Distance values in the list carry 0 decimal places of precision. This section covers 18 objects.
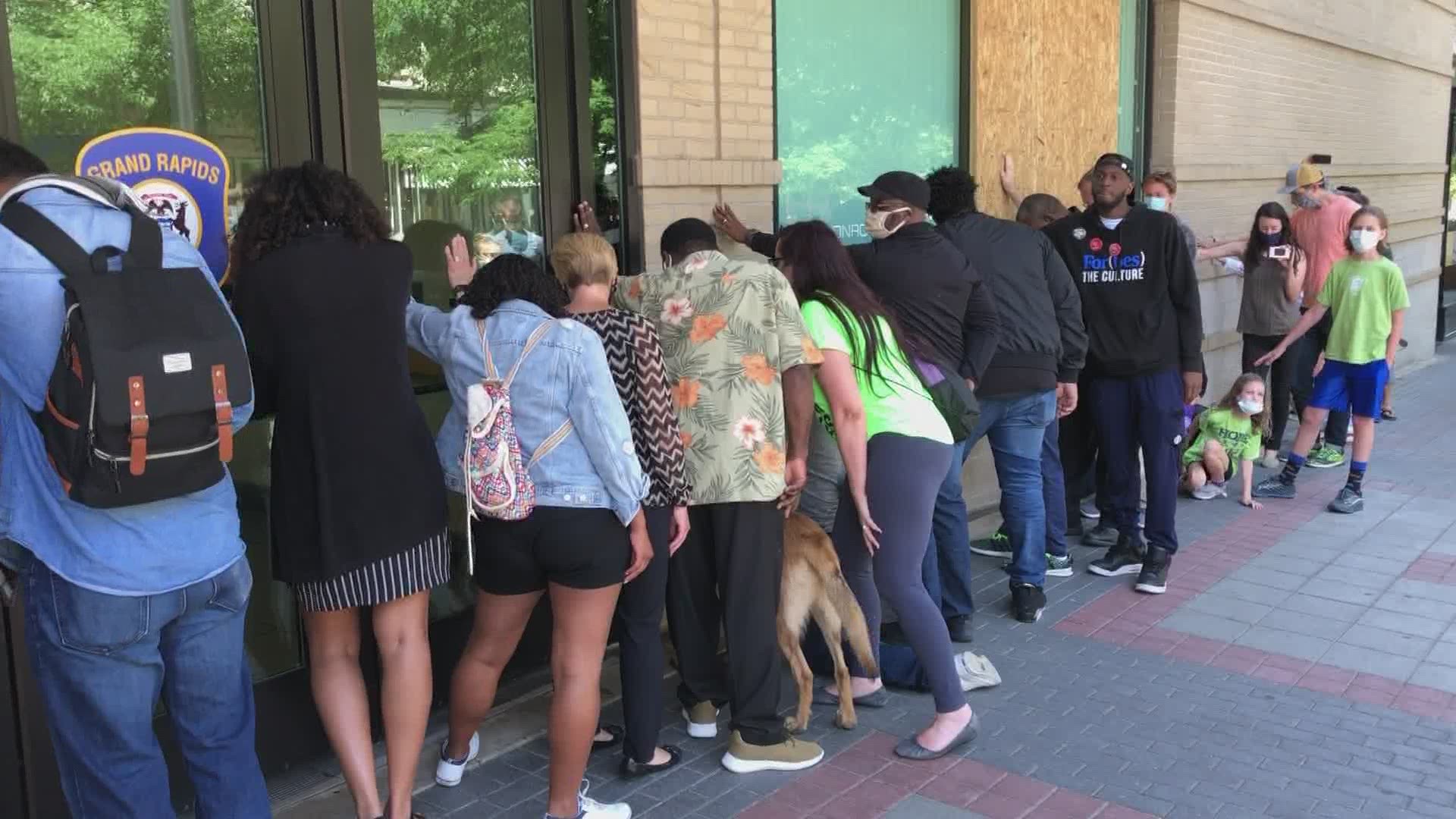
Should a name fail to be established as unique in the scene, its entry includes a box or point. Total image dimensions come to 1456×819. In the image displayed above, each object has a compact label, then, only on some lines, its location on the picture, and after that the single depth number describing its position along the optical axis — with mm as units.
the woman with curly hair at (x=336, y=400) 3209
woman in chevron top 3787
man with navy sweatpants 6242
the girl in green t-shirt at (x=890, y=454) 4281
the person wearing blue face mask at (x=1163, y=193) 7641
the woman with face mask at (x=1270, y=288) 9195
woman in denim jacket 3512
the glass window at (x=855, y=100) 6559
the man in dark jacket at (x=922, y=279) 4863
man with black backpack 2578
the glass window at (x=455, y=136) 4609
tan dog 4445
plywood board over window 7805
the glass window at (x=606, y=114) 5223
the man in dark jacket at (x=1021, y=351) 5730
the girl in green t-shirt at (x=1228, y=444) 8109
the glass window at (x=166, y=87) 3625
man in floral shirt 4043
